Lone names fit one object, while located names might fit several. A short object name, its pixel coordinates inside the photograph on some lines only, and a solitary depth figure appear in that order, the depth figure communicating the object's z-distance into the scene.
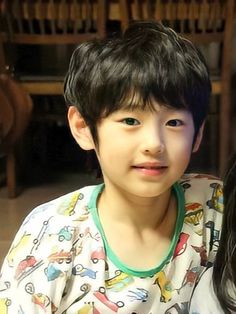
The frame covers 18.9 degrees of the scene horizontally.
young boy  1.07
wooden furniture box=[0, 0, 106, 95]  2.34
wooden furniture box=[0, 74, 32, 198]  2.34
